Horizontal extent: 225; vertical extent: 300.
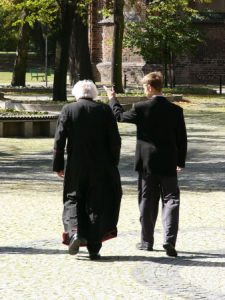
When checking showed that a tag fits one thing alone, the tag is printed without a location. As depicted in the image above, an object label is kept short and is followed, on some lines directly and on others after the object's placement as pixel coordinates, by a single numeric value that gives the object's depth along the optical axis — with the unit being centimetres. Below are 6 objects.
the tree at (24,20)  4003
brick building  6266
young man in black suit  1092
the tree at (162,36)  5138
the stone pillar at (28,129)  2642
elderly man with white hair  1060
